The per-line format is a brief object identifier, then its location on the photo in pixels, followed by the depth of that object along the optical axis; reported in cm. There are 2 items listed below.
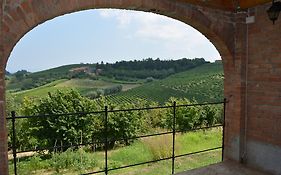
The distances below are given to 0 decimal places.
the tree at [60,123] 1116
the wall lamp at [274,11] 292
